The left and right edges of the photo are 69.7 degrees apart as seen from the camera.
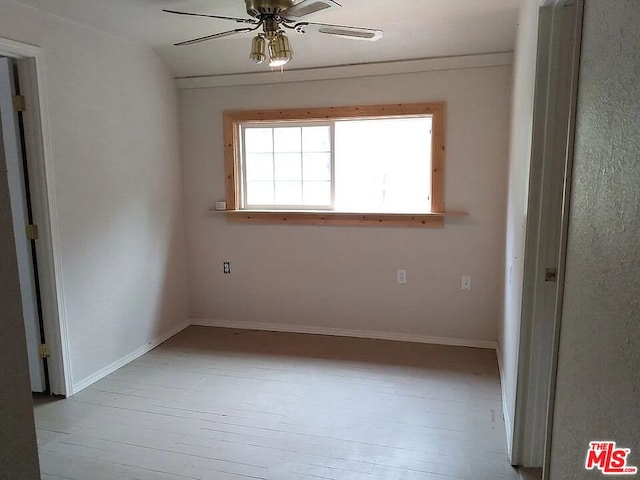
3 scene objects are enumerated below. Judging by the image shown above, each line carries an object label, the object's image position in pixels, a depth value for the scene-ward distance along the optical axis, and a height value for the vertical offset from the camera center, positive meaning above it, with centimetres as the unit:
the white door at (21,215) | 273 -20
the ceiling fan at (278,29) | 213 +75
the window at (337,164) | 370 +13
